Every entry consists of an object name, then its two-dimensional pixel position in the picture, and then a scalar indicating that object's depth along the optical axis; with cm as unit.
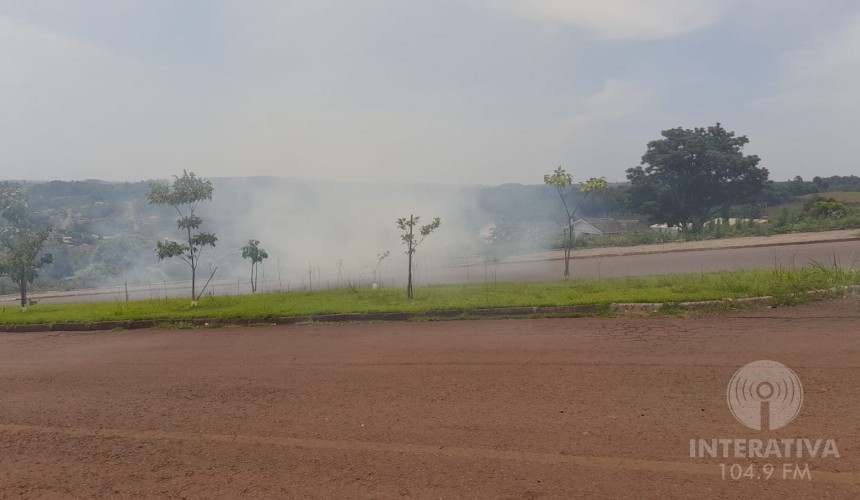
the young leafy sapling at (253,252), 2138
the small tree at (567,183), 1822
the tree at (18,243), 1728
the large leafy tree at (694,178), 4528
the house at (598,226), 5125
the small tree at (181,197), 1480
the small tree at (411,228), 1502
